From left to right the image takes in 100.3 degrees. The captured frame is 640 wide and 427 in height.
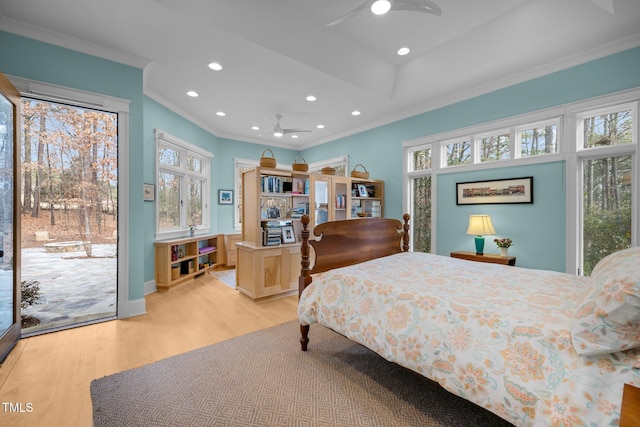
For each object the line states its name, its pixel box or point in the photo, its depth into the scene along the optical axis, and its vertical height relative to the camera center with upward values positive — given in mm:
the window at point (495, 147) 3701 +931
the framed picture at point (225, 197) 5938 +354
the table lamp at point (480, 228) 3543 -209
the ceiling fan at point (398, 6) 2127 +1665
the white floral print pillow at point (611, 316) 922 -377
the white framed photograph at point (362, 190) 4961 +418
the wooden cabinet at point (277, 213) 3795 -8
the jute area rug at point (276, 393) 1588 -1226
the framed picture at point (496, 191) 3424 +289
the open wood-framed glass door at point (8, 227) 2264 -120
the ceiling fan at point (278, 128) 4800 +1523
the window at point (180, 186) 4449 +507
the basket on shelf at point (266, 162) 3955 +745
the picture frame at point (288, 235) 4094 -343
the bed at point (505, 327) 942 -548
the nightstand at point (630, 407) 689 -536
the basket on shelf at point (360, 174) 4953 +711
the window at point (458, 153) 4078 +929
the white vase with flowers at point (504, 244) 3424 -414
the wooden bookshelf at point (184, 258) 4143 -782
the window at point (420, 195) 4551 +310
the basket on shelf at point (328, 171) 4676 +731
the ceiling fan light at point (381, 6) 2106 +1657
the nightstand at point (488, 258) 3371 -596
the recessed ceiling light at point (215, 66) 3188 +1775
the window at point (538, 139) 3328 +951
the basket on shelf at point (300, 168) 4199 +705
